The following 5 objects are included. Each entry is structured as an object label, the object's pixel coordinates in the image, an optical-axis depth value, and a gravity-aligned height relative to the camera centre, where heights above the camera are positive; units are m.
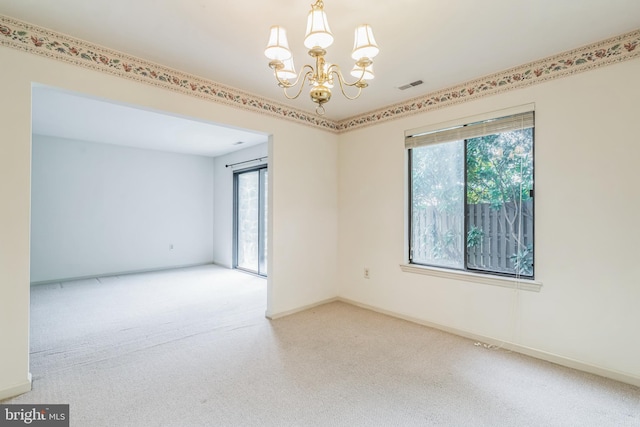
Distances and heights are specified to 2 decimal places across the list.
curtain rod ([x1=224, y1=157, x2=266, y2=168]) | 5.71 +1.07
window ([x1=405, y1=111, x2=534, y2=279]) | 2.79 +0.20
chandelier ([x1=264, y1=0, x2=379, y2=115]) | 1.51 +0.85
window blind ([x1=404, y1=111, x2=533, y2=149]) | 2.73 +0.85
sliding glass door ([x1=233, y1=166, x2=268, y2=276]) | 5.86 -0.09
